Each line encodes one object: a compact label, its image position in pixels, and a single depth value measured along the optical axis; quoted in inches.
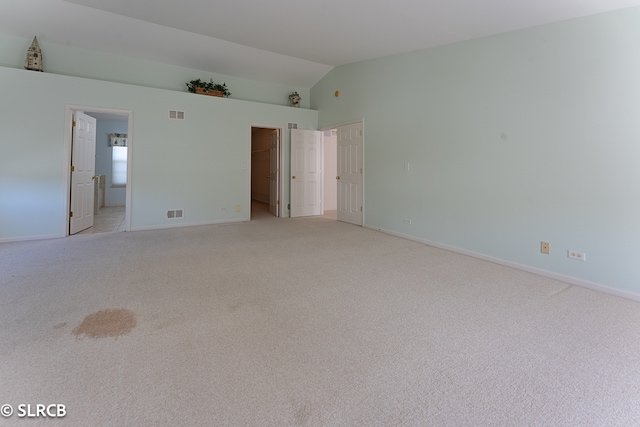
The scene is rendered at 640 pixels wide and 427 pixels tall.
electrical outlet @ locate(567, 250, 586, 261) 107.9
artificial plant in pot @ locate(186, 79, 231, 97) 214.4
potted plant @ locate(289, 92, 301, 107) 261.0
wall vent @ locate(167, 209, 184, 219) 205.0
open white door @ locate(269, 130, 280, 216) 257.1
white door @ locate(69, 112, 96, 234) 178.6
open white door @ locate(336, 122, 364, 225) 217.6
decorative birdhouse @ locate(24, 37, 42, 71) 163.3
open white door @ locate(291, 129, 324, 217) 256.7
